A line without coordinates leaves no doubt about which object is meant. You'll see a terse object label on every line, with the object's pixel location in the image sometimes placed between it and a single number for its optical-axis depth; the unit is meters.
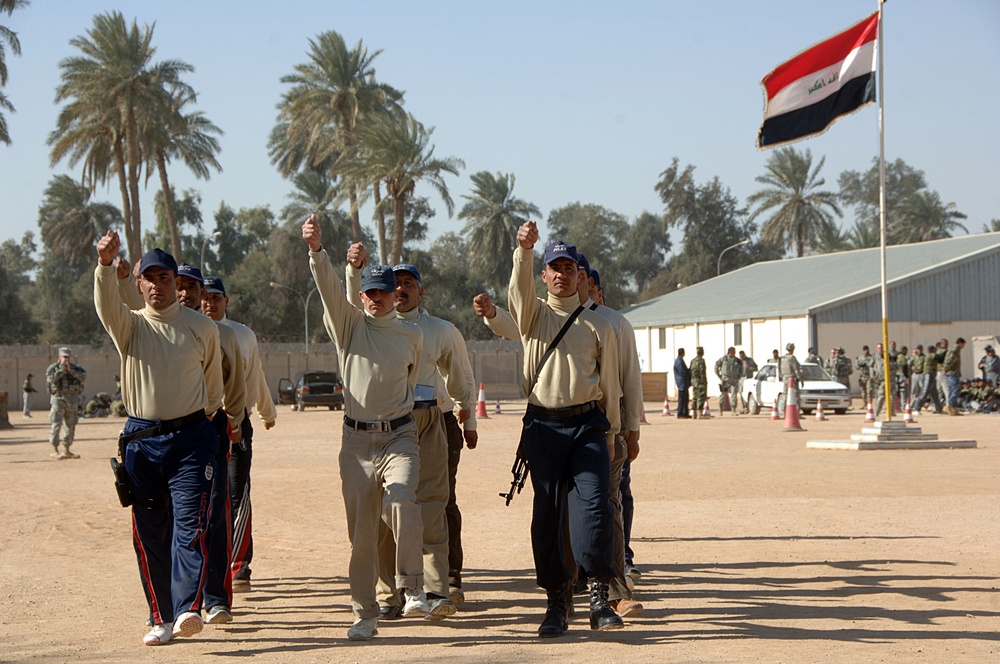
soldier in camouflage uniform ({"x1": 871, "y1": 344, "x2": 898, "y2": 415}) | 32.81
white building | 44.56
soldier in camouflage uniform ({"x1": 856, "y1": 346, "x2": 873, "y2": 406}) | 34.12
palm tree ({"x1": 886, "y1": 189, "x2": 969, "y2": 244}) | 81.50
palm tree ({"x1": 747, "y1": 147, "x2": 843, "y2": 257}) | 73.38
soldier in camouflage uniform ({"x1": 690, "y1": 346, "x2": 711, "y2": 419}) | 31.50
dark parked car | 42.50
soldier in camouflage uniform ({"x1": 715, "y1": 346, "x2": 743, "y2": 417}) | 35.12
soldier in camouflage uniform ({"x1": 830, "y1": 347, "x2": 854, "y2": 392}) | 35.72
